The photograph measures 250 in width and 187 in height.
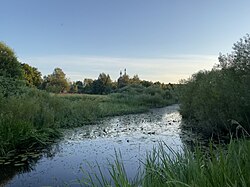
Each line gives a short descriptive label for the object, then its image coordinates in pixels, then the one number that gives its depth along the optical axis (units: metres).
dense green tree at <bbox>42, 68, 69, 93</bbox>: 42.53
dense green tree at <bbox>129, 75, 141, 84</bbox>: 47.83
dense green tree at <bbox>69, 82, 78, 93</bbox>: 48.56
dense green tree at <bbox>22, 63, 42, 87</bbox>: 34.67
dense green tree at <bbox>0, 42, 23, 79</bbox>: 20.27
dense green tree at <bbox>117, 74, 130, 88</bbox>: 46.11
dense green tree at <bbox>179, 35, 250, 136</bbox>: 7.76
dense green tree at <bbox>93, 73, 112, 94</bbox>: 47.22
